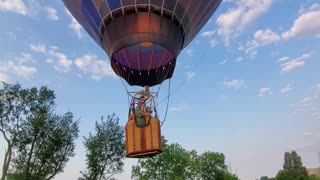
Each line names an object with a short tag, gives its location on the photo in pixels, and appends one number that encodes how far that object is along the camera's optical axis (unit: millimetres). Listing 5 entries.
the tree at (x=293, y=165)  102606
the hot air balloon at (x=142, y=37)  13070
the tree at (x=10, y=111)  32316
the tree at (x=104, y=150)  38812
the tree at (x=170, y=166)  48062
